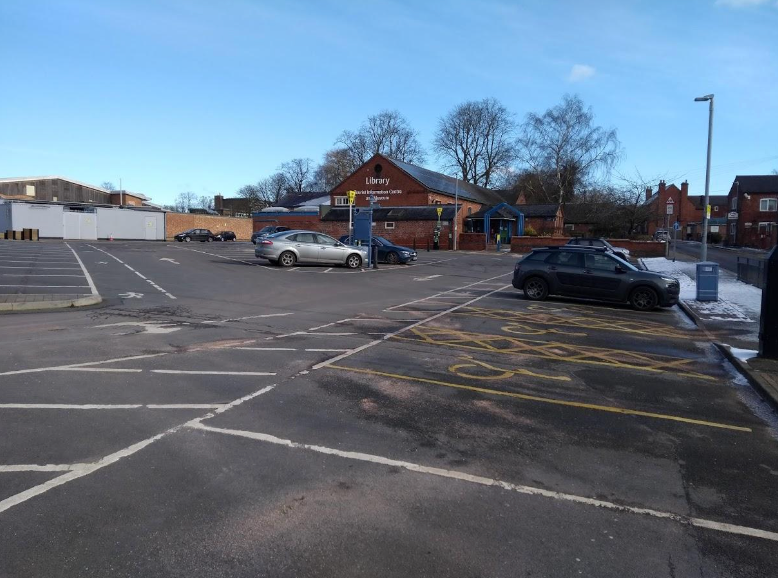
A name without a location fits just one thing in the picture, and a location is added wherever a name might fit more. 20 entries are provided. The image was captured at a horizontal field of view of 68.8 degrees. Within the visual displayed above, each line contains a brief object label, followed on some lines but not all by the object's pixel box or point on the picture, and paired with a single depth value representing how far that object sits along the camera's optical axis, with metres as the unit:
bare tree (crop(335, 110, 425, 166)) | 86.31
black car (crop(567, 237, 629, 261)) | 27.09
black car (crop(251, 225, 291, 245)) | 52.62
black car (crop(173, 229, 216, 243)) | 58.00
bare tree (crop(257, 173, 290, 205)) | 110.38
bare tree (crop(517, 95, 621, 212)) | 61.53
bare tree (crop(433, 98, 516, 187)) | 78.38
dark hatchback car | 14.28
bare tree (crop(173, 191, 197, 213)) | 120.18
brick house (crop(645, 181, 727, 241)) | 86.31
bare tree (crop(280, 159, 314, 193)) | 108.66
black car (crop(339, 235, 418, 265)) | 29.80
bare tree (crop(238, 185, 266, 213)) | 105.62
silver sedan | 24.44
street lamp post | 21.81
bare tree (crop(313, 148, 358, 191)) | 90.88
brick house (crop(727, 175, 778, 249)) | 66.56
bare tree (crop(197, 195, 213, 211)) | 127.43
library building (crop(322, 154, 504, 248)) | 52.31
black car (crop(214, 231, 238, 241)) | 62.18
